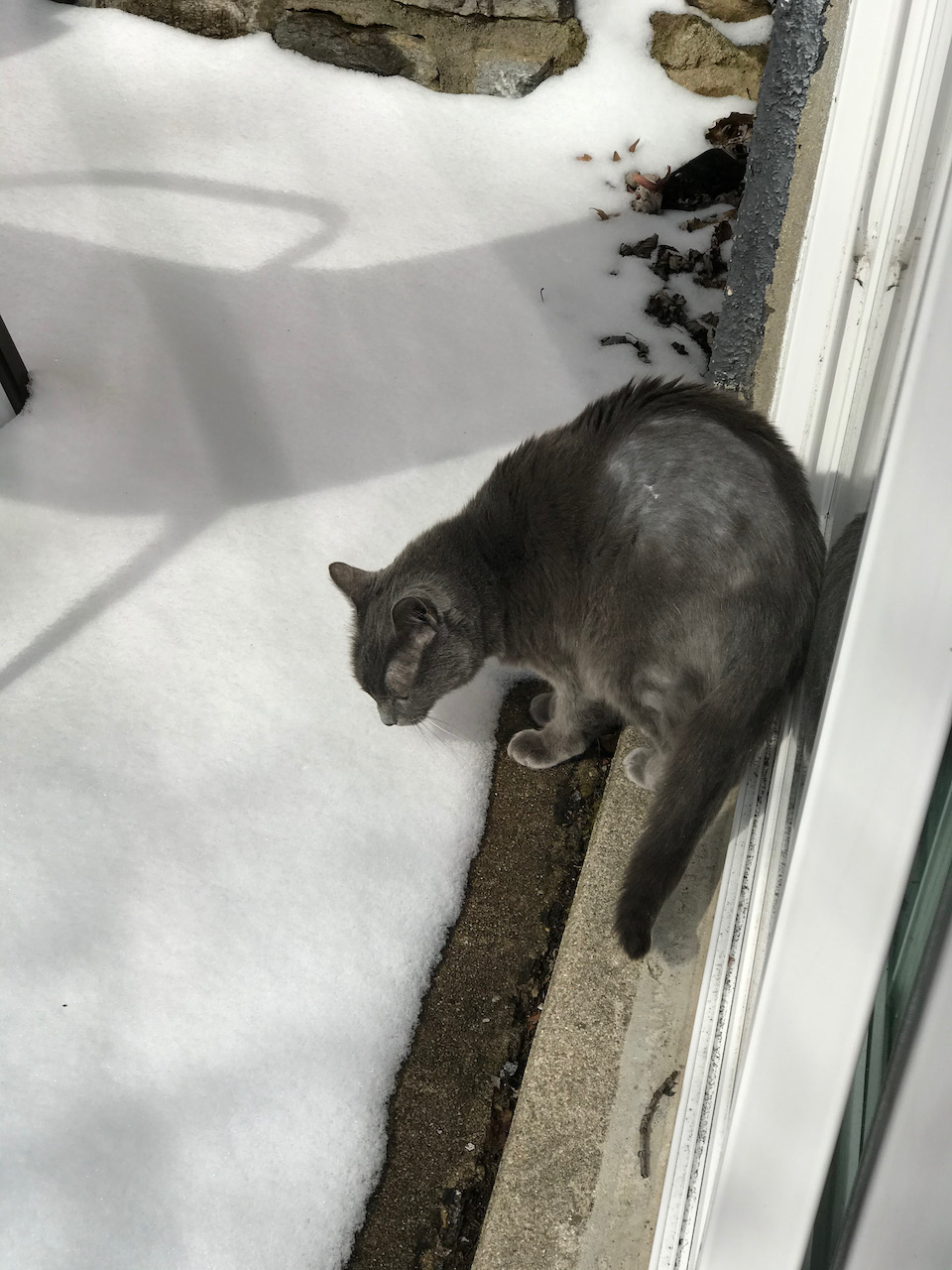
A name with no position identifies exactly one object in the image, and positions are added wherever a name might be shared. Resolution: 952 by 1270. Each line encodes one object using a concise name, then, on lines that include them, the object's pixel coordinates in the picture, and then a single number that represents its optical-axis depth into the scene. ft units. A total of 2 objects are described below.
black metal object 6.70
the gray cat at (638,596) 4.66
